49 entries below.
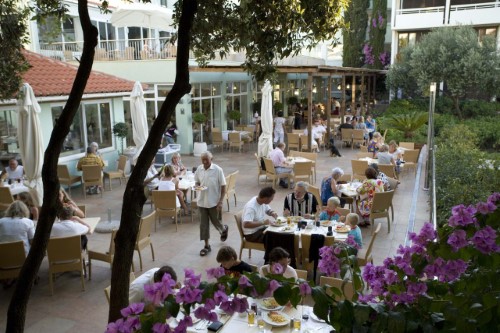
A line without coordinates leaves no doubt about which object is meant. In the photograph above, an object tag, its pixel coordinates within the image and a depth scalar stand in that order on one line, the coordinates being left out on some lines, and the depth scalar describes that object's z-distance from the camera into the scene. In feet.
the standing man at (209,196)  26.86
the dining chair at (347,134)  63.31
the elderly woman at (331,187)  30.91
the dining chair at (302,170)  40.62
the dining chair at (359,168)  40.14
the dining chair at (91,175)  39.26
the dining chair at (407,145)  51.52
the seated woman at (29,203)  25.77
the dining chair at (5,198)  31.45
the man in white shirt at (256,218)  24.58
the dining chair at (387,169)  39.70
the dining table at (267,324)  14.58
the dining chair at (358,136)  62.44
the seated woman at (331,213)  26.27
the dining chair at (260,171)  43.37
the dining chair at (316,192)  31.58
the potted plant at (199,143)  59.36
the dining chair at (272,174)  41.75
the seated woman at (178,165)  36.87
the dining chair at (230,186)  35.35
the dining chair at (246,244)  24.89
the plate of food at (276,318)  14.73
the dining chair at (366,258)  22.16
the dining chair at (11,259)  21.36
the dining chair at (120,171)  41.98
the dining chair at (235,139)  62.39
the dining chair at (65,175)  39.91
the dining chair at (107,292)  16.49
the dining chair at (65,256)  21.66
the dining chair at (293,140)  59.62
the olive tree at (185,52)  11.93
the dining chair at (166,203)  31.17
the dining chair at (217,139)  62.80
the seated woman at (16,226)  22.39
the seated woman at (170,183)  32.27
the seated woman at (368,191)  30.78
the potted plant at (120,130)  48.61
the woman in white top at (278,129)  61.26
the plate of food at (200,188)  26.96
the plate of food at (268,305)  15.53
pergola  52.65
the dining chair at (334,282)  14.46
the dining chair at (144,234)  24.30
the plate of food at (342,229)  23.77
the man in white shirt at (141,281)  15.53
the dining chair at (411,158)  45.52
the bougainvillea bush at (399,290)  5.70
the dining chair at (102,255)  23.22
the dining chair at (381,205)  29.84
